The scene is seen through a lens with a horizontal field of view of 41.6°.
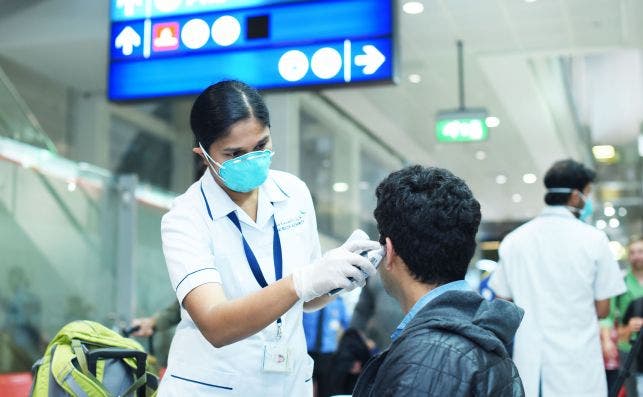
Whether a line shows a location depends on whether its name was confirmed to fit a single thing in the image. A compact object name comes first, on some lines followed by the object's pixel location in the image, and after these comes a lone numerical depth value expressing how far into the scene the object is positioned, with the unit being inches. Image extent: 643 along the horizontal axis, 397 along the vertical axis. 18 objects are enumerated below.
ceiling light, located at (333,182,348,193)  504.4
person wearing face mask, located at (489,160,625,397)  144.6
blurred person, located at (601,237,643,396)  170.9
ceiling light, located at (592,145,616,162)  589.8
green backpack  105.7
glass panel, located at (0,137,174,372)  243.8
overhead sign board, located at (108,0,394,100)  187.6
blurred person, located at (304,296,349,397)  237.0
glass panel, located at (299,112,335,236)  420.2
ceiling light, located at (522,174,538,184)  689.6
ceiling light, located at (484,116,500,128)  513.0
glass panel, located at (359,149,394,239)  521.0
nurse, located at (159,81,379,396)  83.5
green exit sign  372.2
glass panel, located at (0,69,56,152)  243.9
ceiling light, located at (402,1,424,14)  309.9
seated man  63.4
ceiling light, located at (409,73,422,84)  419.5
